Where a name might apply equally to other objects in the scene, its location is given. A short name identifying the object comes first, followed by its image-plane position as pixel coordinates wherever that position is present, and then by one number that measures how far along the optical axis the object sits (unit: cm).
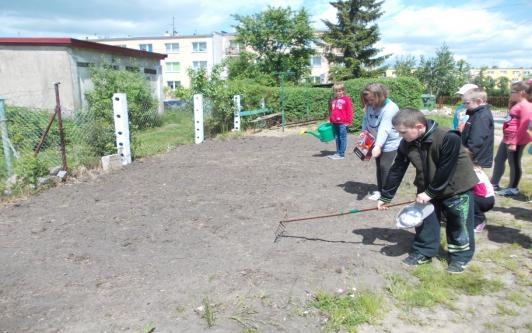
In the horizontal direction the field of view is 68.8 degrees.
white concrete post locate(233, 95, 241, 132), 1311
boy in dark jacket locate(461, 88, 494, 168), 437
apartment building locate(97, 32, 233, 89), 5681
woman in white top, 485
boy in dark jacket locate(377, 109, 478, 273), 306
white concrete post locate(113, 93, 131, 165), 786
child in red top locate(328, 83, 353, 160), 775
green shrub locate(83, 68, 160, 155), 1492
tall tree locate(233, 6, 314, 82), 3130
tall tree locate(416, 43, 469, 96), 3894
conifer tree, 3328
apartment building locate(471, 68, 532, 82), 11312
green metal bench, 1327
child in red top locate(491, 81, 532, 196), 501
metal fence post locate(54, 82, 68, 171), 670
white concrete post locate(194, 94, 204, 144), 1137
